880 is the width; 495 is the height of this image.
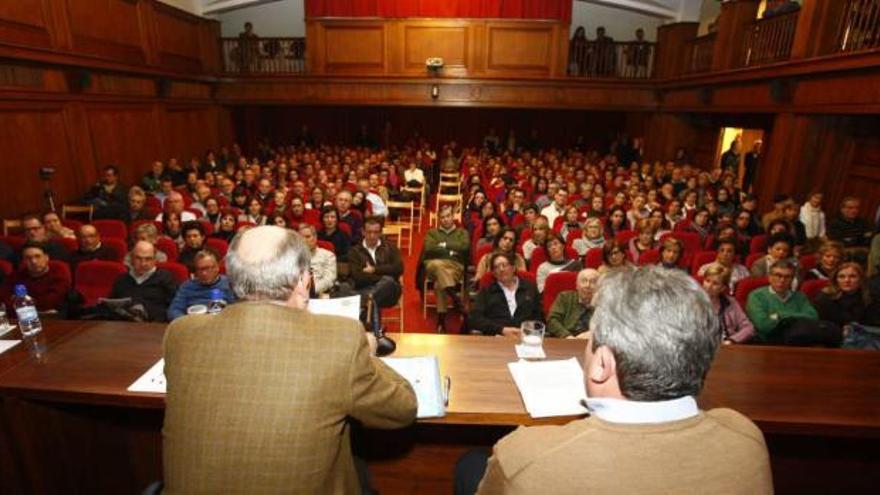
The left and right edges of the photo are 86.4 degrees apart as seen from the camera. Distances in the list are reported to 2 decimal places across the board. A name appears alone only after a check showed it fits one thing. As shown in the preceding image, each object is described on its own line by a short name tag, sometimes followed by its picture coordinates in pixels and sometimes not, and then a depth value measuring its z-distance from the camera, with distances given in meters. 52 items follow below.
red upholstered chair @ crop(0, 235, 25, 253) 4.92
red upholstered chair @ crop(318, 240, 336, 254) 4.83
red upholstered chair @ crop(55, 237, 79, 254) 4.81
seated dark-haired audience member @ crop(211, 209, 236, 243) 5.45
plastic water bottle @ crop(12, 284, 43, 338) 2.13
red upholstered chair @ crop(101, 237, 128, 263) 4.69
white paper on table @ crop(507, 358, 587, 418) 1.69
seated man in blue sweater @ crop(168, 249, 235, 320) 3.41
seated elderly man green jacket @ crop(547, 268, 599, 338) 3.23
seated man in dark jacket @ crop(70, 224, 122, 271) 4.48
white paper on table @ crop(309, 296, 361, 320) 2.17
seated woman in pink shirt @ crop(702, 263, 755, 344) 3.28
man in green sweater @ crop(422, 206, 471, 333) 4.66
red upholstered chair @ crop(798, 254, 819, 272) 4.84
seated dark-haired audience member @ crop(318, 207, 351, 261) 5.33
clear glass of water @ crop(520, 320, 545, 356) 2.08
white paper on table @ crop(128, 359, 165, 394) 1.75
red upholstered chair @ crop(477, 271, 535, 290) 3.80
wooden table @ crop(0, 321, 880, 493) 1.72
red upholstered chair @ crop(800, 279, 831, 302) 3.93
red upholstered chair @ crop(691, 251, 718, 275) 4.76
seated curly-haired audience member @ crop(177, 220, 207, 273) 4.65
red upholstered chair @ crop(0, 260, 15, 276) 4.04
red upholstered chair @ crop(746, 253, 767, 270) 4.89
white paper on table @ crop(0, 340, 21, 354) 2.04
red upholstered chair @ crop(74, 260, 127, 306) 4.06
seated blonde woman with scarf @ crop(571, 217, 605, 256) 5.20
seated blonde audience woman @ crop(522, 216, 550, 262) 5.00
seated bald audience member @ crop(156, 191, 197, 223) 6.03
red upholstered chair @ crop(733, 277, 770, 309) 3.97
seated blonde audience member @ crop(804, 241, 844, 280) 4.13
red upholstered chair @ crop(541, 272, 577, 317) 3.99
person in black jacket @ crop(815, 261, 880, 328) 3.44
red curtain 11.47
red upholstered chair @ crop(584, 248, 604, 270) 4.77
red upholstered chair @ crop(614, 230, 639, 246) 5.56
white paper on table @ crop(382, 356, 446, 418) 1.66
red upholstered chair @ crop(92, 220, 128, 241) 5.71
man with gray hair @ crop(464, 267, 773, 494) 0.85
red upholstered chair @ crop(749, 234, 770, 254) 5.48
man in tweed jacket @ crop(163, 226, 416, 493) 1.19
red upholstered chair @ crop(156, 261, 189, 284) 4.01
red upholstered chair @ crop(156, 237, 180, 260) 4.82
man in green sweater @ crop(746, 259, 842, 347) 3.38
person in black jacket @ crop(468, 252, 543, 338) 3.59
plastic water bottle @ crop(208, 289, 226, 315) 2.54
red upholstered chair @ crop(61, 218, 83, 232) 5.93
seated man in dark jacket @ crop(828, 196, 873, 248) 5.82
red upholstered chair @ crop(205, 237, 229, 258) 4.84
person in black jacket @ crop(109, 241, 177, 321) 3.69
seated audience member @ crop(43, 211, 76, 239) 5.17
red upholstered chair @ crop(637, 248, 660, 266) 4.70
